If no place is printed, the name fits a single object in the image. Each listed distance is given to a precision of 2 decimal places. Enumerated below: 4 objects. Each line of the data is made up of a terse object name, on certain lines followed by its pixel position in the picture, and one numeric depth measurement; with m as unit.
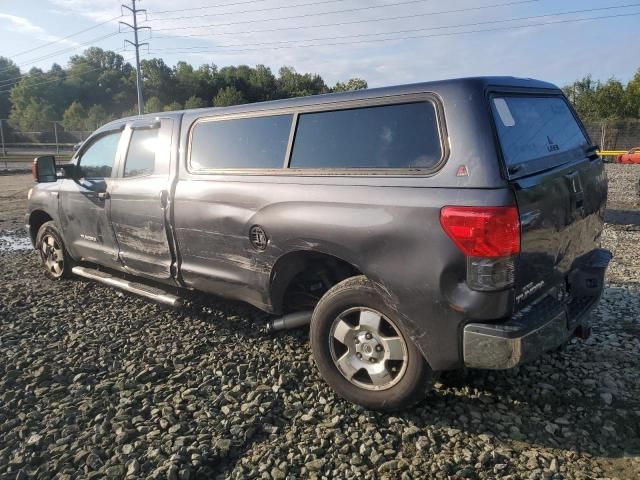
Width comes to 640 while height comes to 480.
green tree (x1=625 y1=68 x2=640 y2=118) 41.44
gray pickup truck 2.61
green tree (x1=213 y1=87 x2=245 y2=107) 64.69
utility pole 50.80
